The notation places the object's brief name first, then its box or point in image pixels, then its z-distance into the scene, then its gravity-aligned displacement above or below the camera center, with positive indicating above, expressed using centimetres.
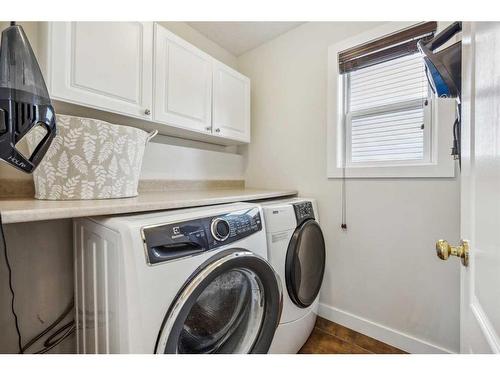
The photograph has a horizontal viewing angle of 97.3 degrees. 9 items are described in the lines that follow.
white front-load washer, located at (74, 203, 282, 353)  68 -34
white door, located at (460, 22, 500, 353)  48 +1
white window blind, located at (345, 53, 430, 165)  142 +54
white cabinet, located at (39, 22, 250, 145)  96 +61
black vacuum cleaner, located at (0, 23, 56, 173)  62 +26
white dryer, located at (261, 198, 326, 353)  120 -44
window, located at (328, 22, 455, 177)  133 +54
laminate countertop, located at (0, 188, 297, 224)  63 -7
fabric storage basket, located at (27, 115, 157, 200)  87 +11
